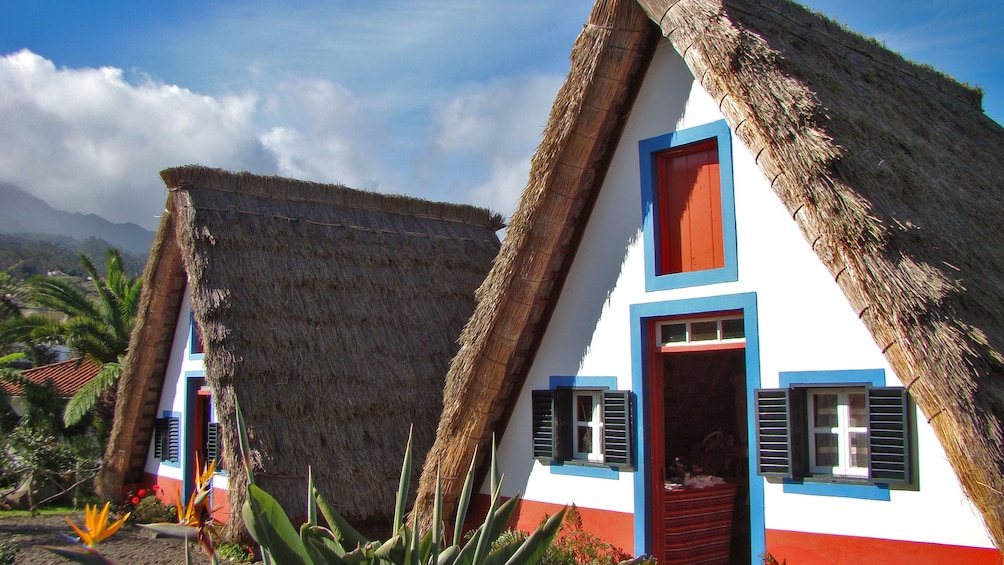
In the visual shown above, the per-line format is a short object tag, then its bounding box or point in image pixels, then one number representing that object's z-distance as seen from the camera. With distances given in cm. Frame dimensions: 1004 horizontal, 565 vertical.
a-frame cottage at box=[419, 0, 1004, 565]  545
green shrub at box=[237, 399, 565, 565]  307
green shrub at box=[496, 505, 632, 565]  708
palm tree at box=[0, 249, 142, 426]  1508
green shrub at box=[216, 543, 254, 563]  1030
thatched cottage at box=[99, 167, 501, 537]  996
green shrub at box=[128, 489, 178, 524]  1275
